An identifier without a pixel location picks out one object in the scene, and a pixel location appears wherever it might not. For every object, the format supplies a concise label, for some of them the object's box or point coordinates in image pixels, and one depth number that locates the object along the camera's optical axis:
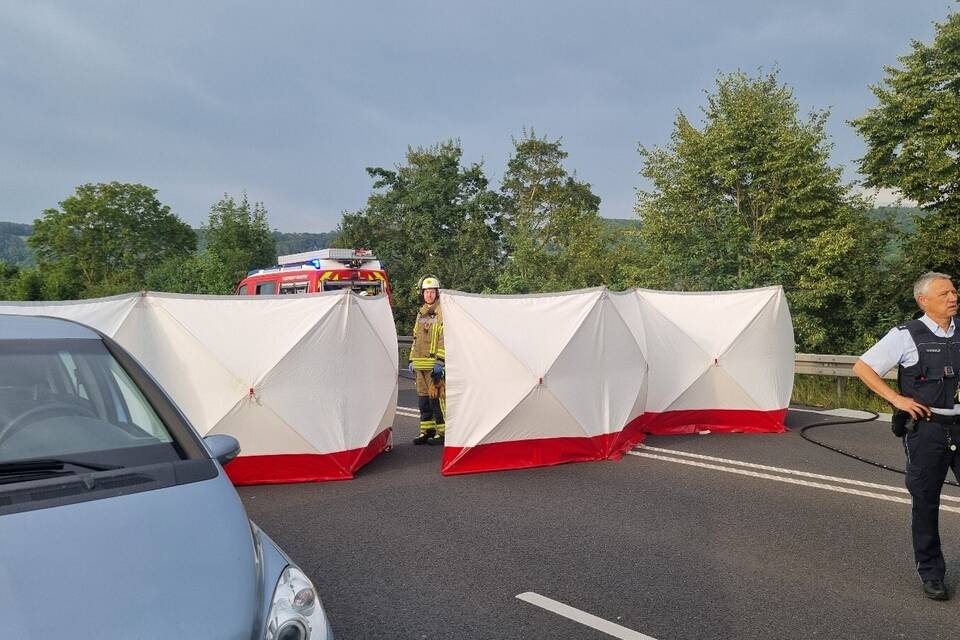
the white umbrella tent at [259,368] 7.59
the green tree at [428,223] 36.61
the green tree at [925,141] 21.34
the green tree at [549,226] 27.69
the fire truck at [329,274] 18.97
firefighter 9.61
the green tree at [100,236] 73.56
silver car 2.27
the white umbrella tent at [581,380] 8.23
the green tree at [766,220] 23.34
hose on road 7.95
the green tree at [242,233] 49.22
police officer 4.58
